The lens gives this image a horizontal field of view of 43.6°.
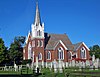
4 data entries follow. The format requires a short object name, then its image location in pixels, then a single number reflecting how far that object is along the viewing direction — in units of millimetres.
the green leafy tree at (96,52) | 42156
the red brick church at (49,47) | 37826
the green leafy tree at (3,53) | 35267
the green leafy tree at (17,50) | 40326
